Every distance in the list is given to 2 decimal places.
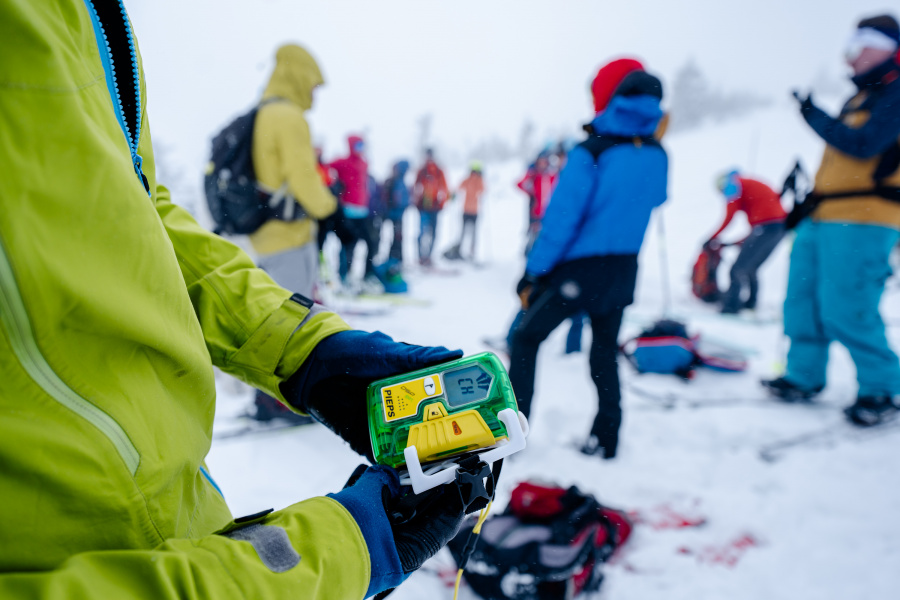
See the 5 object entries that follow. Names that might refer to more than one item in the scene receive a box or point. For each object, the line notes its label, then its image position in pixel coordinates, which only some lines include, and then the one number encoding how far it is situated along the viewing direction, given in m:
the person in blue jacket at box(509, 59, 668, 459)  2.24
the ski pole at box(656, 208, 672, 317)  5.20
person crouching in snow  5.71
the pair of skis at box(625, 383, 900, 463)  2.62
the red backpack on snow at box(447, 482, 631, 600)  1.57
